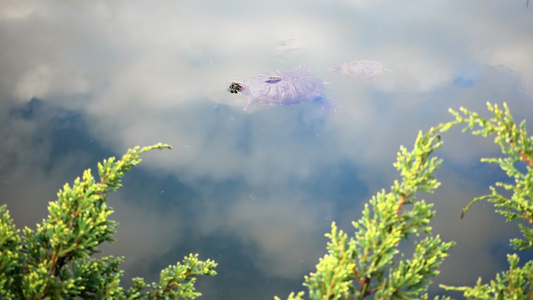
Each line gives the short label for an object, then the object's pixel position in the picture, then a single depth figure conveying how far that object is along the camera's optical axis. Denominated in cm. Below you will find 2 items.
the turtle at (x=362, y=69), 548
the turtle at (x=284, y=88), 543
